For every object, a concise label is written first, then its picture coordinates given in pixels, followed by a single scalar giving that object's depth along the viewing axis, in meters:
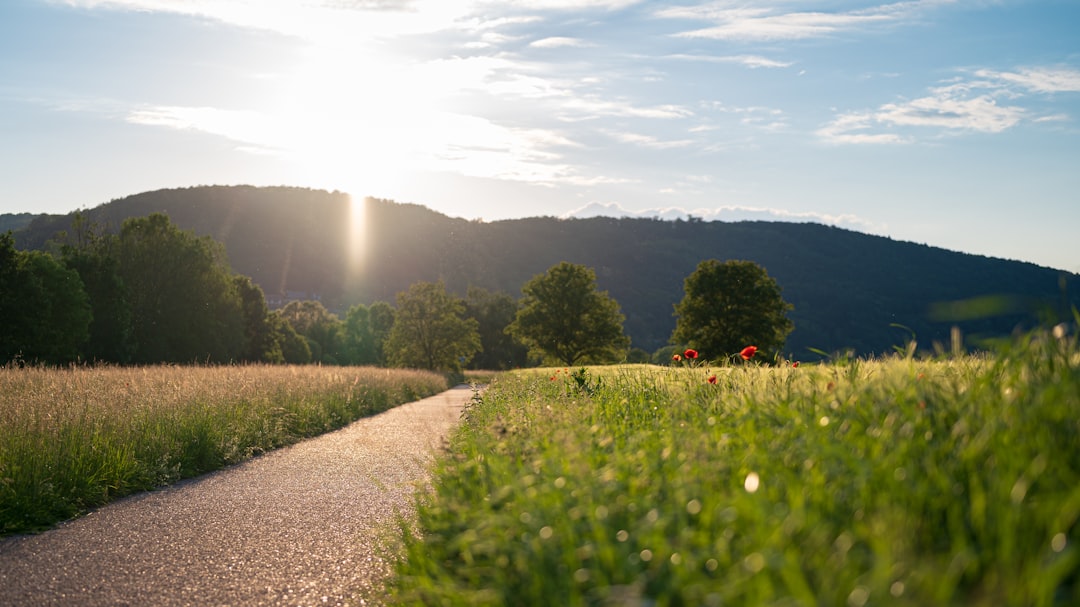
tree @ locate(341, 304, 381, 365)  93.69
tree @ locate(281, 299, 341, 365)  88.19
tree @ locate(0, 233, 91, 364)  35.37
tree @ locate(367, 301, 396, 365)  97.94
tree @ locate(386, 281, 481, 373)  62.25
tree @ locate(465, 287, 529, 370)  87.06
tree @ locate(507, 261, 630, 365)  53.66
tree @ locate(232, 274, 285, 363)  58.94
